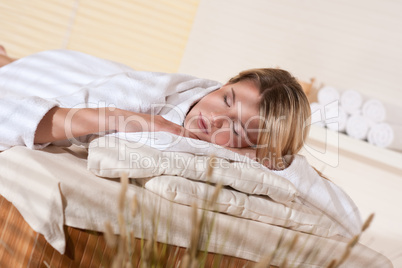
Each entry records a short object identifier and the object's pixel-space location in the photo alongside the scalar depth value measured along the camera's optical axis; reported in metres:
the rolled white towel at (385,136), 3.04
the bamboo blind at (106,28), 3.86
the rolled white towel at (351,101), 3.09
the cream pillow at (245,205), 1.31
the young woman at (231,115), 1.58
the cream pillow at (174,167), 1.29
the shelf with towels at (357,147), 3.03
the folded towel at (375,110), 3.08
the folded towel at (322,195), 1.70
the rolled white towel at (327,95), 3.12
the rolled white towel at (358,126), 3.06
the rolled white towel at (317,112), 3.00
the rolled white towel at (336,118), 2.96
